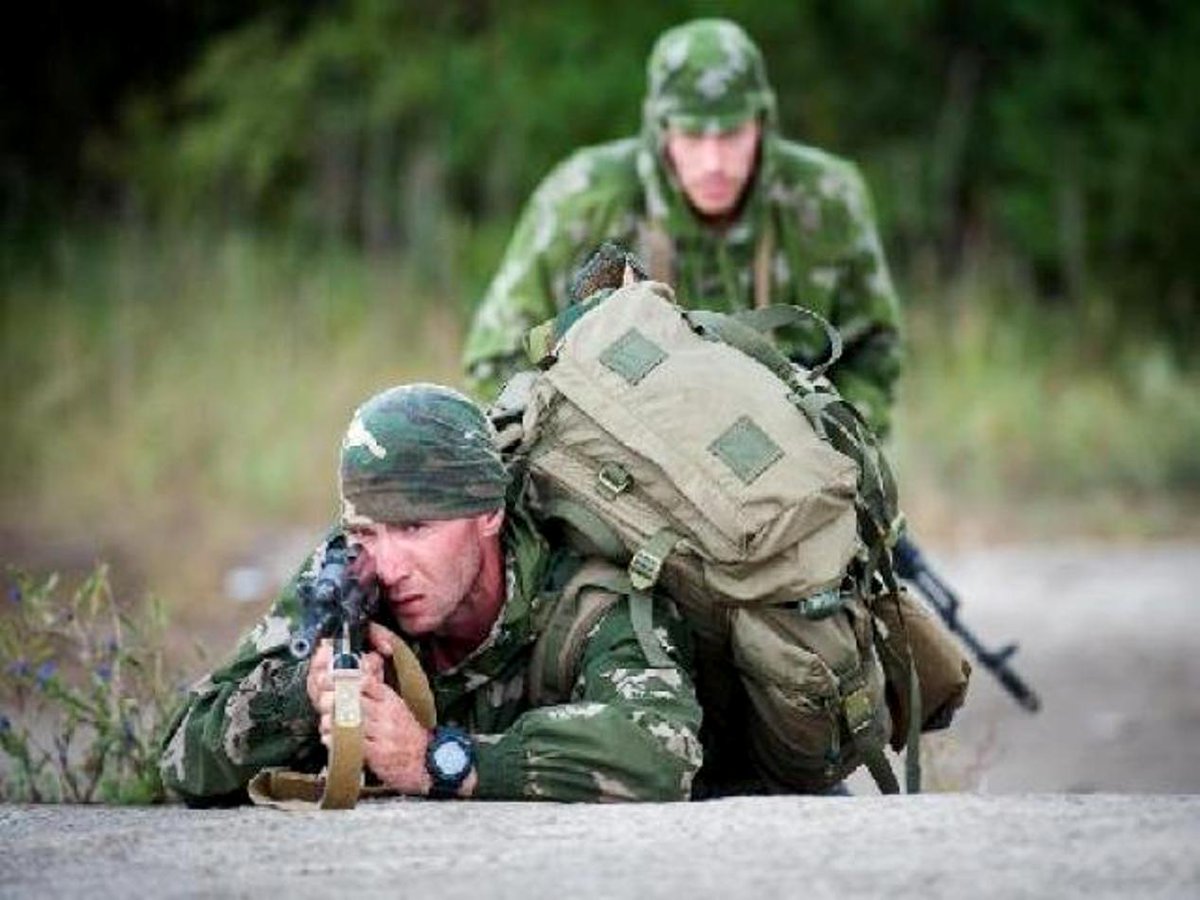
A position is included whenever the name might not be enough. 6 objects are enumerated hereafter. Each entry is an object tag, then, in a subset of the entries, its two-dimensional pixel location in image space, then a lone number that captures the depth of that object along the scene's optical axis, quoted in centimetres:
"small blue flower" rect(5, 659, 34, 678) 1170
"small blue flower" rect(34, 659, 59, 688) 1159
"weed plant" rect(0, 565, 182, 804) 1184
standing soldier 1513
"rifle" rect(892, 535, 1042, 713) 1419
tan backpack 993
